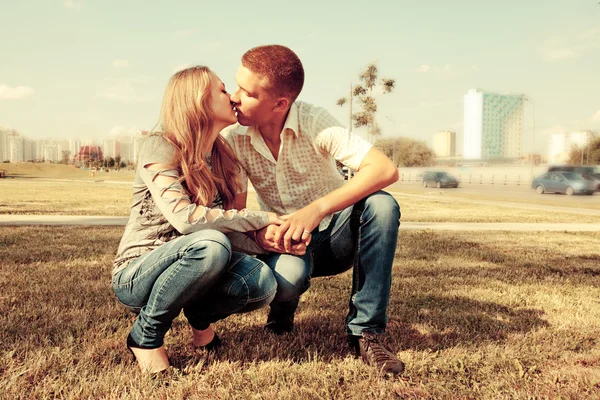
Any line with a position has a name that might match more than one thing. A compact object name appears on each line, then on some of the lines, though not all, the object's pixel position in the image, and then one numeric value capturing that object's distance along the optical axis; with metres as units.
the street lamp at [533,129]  35.21
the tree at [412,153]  97.50
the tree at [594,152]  67.81
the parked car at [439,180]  35.66
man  2.58
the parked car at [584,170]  28.41
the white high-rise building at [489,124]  126.19
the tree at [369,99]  31.28
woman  2.27
